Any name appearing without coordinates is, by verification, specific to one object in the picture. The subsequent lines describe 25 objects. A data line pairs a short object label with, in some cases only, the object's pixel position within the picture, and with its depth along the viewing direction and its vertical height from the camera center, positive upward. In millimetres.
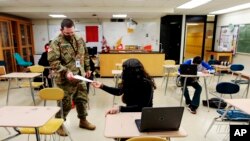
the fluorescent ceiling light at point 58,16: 7889 +1143
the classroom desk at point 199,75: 3686 -623
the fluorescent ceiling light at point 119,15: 7686 +1167
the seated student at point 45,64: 4875 -559
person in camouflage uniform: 2561 -295
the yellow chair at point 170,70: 5262 -821
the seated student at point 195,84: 3734 -823
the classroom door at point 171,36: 8562 +350
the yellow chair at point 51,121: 2002 -914
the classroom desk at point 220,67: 5301 -669
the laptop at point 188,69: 3674 -499
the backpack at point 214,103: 3864 -1255
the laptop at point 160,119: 1290 -537
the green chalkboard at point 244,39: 6504 +165
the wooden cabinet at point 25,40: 7566 +124
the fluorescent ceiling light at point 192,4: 5582 +1263
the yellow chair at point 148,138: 1150 -582
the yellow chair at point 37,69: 4527 -629
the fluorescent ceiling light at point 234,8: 6006 +1249
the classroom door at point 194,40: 10938 +224
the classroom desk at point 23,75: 3875 -684
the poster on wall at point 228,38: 7184 +232
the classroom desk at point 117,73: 4231 -671
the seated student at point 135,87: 1766 -414
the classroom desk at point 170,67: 5344 -709
